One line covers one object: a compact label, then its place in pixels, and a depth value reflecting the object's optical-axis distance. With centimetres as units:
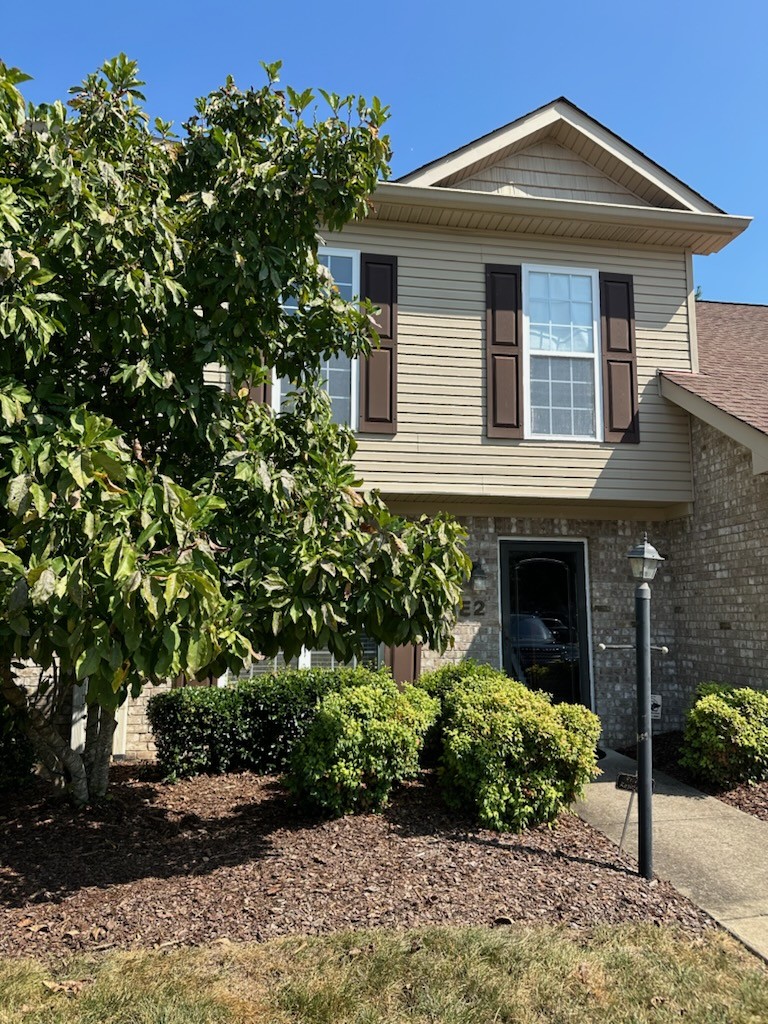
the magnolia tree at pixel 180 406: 332
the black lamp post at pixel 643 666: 471
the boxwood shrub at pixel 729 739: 650
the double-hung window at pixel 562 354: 872
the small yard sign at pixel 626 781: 486
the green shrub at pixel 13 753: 642
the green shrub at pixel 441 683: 666
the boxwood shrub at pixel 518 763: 529
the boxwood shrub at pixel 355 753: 531
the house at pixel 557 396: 839
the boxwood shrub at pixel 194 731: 676
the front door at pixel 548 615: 888
